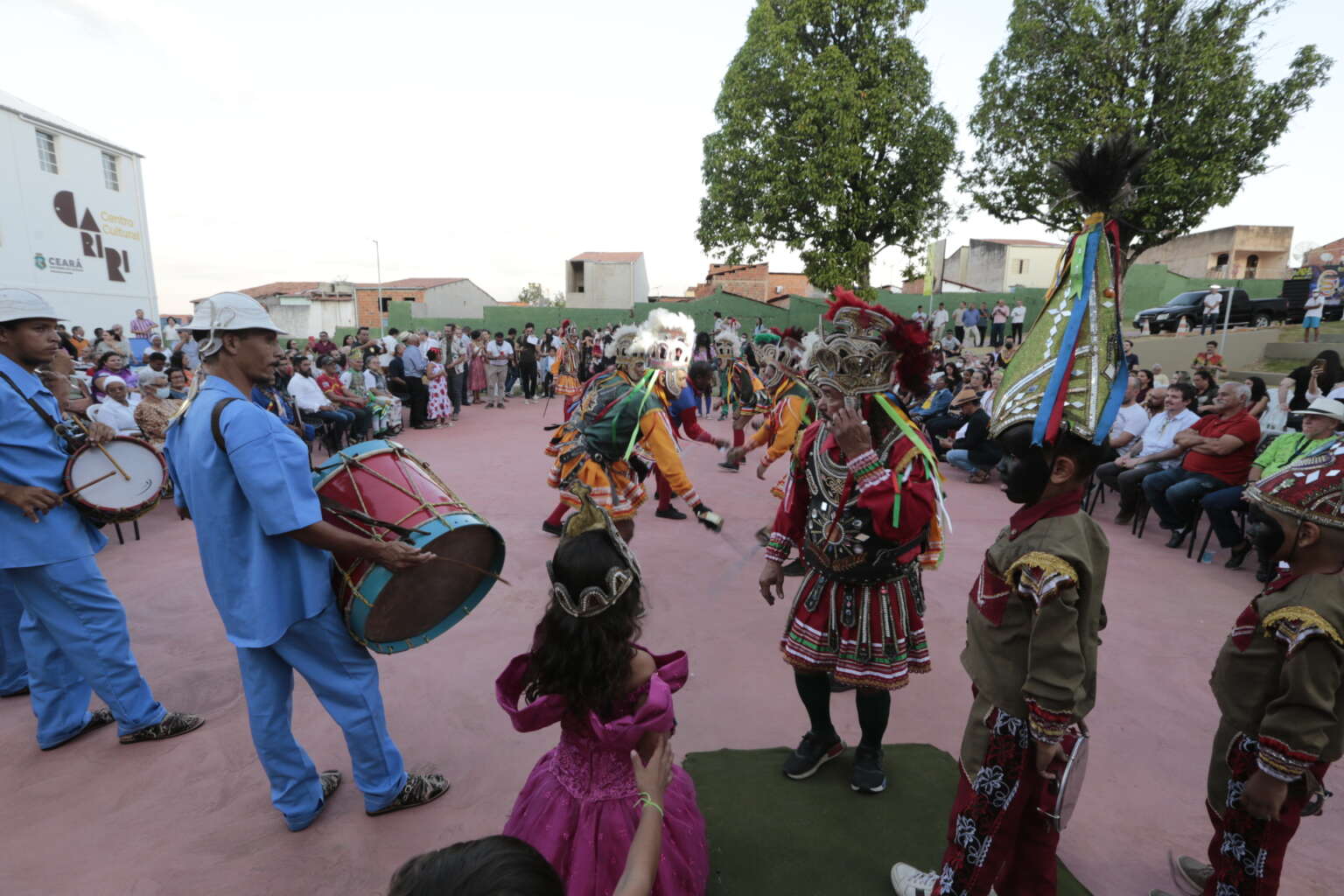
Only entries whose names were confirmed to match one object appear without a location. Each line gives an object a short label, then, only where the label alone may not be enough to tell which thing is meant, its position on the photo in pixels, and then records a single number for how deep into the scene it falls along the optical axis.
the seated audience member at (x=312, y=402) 10.05
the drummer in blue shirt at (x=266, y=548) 2.33
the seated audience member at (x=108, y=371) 8.05
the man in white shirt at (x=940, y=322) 22.66
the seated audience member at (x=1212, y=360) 11.68
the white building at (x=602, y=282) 35.53
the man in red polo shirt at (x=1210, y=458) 6.23
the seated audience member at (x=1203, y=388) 8.16
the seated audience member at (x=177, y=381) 7.89
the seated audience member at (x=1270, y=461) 5.02
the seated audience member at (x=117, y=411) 6.88
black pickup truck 18.77
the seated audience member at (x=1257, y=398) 7.28
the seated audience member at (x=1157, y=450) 7.12
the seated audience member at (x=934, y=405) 10.90
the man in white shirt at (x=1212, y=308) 16.72
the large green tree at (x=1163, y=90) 16.44
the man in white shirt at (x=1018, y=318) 22.17
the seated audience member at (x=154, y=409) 7.18
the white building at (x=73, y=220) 20.91
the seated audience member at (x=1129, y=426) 7.78
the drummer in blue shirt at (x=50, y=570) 2.95
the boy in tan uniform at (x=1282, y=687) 1.85
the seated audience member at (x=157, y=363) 8.52
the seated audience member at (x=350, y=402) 11.04
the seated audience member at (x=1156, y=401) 8.27
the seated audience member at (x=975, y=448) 9.27
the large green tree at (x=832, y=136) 19.14
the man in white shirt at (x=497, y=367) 16.84
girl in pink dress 1.91
